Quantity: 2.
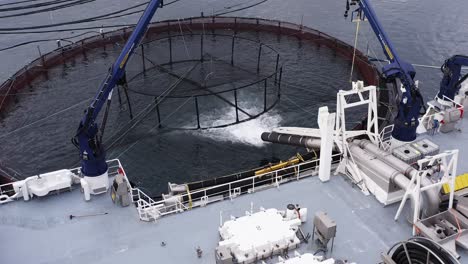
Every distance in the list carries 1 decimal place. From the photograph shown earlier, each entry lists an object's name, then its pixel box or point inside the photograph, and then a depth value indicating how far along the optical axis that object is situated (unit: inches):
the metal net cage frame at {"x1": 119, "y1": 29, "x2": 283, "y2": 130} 1928.3
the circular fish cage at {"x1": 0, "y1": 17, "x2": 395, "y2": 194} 1779.0
